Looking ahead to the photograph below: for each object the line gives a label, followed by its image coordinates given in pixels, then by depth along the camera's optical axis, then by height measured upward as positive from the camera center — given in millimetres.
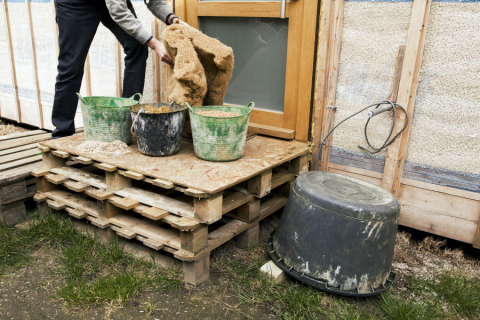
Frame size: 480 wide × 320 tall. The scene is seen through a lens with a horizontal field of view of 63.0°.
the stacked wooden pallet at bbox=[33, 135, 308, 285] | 2426 -925
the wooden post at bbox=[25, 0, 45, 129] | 5046 -197
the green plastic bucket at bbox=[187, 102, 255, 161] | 2667 -507
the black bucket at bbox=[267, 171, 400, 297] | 2256 -993
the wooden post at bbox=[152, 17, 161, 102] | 4074 -120
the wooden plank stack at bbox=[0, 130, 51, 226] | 3086 -994
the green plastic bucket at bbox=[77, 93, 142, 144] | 2967 -489
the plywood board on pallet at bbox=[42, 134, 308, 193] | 2482 -711
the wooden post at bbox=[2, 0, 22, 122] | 5429 -139
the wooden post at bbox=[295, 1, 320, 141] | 3160 -35
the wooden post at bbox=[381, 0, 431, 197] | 2723 -142
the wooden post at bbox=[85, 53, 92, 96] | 4664 -256
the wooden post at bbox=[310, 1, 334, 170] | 3084 -106
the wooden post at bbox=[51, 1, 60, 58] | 4787 +329
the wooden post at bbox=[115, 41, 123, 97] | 4305 -130
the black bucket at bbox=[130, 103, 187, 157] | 2744 -496
